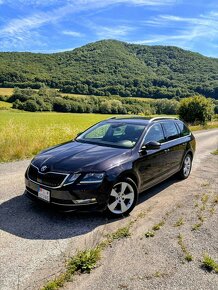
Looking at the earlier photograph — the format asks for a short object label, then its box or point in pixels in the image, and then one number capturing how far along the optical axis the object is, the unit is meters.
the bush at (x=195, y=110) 27.16
